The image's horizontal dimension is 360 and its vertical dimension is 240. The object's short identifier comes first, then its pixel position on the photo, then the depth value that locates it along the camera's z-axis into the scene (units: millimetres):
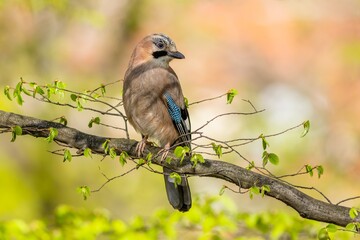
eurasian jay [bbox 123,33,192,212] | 8336
